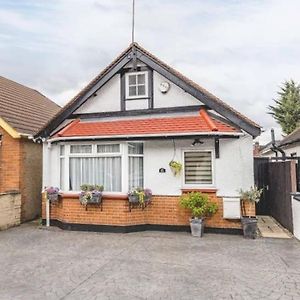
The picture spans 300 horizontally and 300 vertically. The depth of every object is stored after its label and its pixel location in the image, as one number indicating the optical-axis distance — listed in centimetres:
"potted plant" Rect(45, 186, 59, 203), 1124
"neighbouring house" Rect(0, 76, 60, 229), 1180
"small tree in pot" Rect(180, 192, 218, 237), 988
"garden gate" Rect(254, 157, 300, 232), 1001
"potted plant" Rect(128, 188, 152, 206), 1038
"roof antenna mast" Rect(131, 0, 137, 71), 1117
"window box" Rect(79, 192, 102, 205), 1051
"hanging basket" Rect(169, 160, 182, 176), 1054
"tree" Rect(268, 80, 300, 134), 4194
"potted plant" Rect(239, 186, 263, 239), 954
